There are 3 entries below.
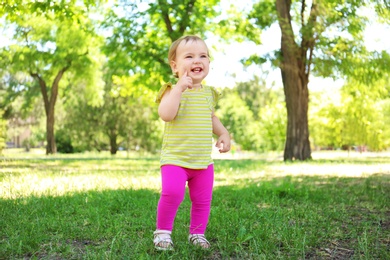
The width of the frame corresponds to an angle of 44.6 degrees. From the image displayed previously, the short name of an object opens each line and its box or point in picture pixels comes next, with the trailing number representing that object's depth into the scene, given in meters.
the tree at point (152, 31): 18.48
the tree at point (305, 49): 16.22
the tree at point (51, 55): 26.41
